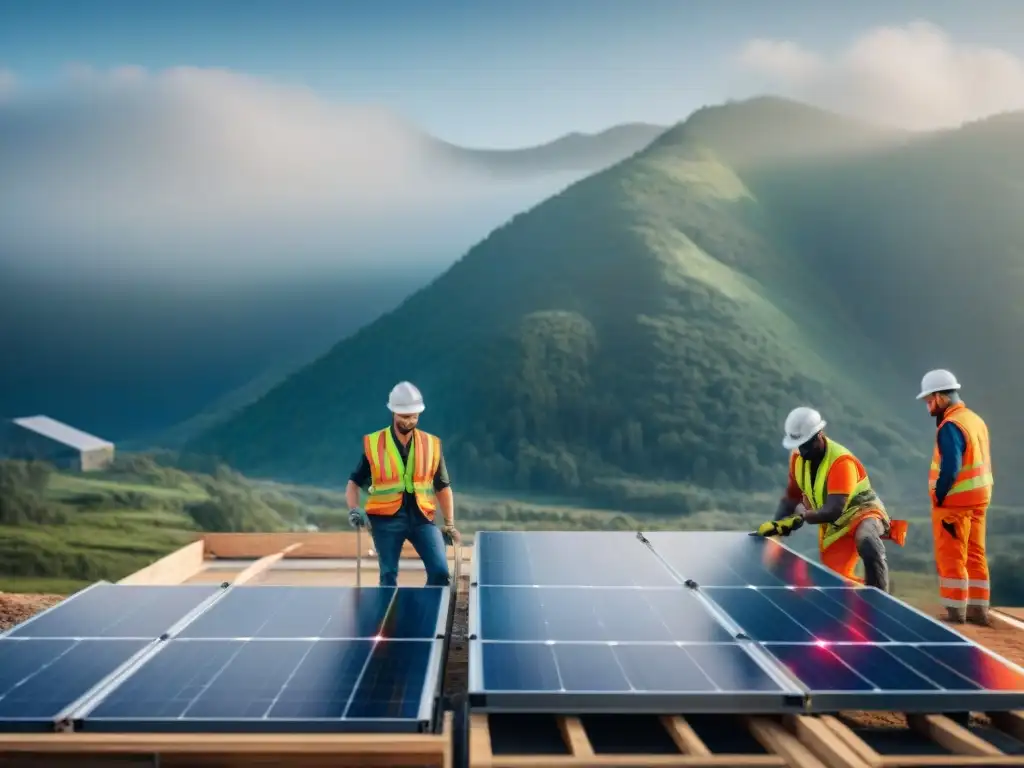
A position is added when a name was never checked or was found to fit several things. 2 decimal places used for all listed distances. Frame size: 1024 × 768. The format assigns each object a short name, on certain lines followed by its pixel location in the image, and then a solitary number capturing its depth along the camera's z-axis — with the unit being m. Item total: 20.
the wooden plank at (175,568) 8.13
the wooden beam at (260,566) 7.98
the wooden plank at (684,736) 3.58
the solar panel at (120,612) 4.76
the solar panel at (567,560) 5.67
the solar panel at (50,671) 3.76
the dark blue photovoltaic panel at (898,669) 3.92
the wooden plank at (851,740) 3.44
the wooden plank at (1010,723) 3.90
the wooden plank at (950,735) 3.64
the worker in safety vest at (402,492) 6.95
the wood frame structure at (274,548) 9.91
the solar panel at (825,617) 4.59
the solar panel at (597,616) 4.50
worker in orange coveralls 7.35
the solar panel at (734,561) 5.75
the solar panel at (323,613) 4.66
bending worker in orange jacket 6.63
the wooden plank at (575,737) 3.51
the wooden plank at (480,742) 3.41
